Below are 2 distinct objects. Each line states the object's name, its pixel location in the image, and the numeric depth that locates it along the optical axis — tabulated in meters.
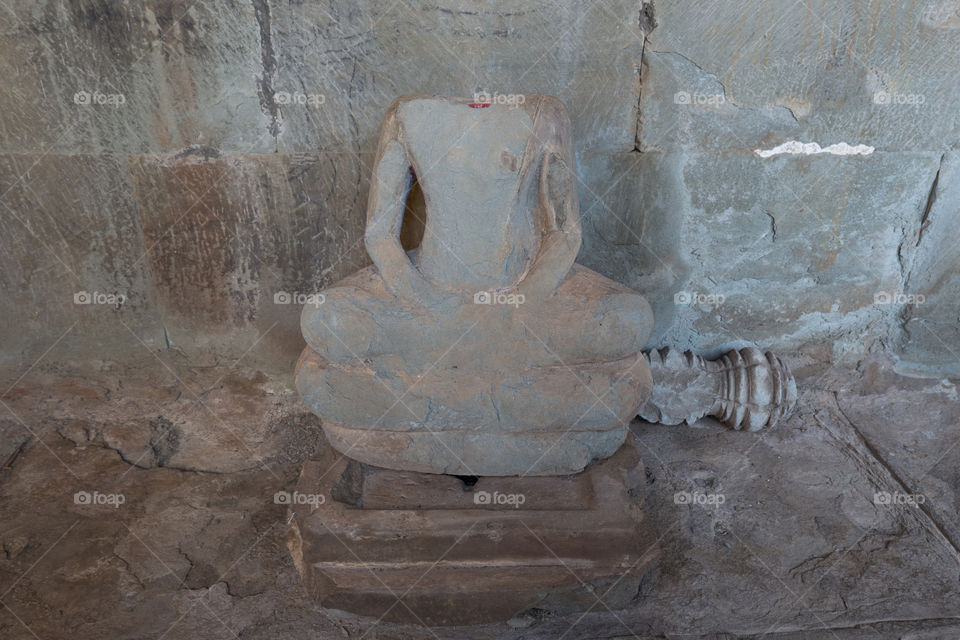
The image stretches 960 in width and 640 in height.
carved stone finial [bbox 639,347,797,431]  3.20
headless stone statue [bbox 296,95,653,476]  2.55
